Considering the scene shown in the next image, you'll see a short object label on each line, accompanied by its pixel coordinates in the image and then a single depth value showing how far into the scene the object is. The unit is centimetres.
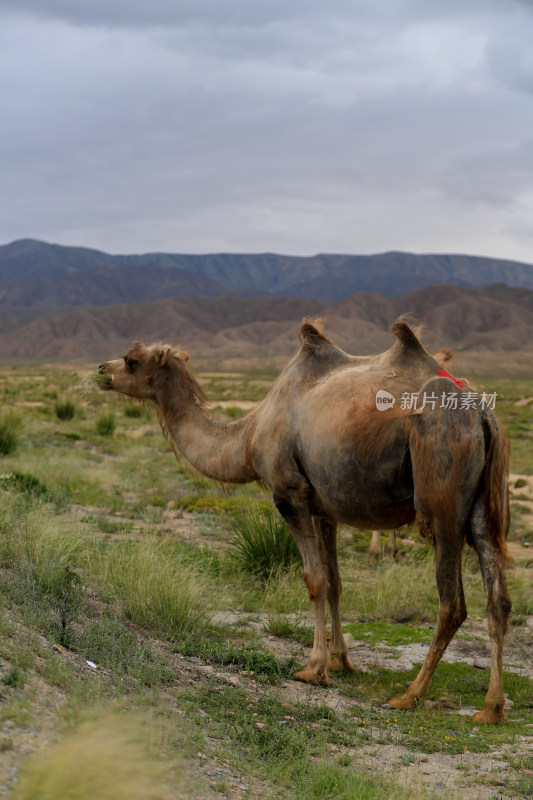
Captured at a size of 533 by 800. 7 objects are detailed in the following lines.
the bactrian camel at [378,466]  575
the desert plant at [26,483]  1168
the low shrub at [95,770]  299
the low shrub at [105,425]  2341
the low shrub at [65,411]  2741
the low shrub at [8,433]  1664
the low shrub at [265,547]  923
